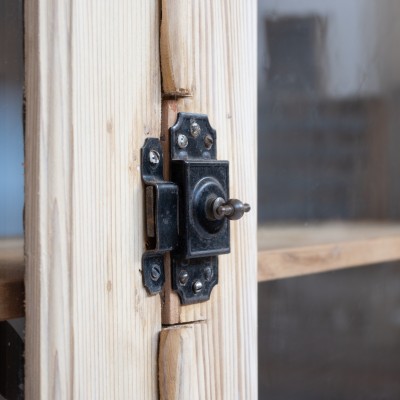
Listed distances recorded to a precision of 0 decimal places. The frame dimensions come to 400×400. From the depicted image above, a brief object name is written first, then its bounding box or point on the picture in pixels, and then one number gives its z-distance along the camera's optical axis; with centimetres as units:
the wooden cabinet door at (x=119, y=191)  41
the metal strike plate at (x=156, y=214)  47
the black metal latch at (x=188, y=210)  47
